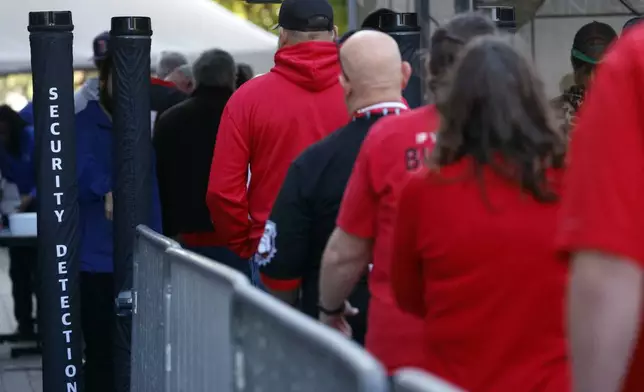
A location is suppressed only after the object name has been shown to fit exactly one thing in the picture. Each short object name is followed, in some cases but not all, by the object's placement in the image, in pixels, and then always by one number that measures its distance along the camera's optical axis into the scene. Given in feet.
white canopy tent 68.63
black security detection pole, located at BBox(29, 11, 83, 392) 41.25
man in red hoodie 36.18
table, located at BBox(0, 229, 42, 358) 62.16
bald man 28.51
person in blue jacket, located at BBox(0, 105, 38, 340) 70.42
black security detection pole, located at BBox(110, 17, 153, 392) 41.70
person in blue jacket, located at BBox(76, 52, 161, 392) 44.51
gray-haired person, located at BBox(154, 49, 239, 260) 46.91
